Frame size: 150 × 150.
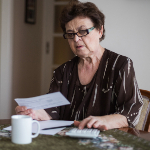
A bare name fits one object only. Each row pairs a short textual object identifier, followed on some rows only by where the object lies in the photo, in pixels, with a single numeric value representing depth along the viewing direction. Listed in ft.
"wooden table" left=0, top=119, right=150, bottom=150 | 2.78
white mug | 2.88
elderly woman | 4.52
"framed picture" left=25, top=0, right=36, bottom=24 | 12.09
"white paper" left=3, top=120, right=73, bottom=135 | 3.44
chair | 4.58
